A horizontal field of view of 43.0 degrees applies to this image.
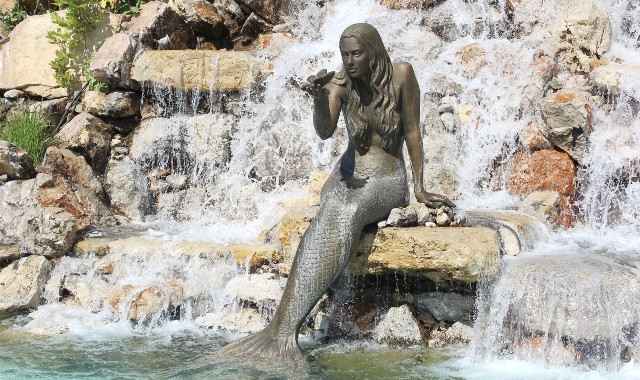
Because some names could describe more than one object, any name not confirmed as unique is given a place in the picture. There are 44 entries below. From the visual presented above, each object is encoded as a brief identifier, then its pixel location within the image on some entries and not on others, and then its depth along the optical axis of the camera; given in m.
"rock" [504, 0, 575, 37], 10.18
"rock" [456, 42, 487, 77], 9.18
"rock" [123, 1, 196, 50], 9.73
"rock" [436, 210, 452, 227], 5.45
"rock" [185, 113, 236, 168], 8.88
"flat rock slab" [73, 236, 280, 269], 6.20
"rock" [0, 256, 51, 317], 6.44
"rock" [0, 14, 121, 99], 9.93
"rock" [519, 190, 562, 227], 7.17
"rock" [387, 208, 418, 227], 5.39
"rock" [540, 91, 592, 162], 7.73
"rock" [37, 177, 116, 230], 7.52
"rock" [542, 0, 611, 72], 8.98
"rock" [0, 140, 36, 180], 7.74
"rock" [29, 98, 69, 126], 9.55
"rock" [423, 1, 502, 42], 10.53
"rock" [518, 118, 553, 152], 7.88
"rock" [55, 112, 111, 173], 8.78
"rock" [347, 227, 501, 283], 5.11
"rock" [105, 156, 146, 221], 8.66
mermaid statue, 5.00
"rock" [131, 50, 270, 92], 9.11
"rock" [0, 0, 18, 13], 11.32
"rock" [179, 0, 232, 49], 10.44
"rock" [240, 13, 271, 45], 11.16
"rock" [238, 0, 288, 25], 11.26
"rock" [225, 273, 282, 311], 5.91
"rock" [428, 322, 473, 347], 5.38
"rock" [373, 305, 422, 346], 5.38
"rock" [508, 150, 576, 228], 7.58
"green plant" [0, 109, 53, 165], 8.58
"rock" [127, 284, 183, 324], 6.01
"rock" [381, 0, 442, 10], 11.16
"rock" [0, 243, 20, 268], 6.77
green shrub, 9.76
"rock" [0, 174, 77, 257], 6.79
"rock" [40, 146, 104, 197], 8.25
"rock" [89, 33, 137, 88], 9.20
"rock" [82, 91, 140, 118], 9.12
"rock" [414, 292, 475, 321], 5.43
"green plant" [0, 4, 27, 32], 11.10
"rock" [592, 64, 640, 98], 8.23
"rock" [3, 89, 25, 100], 9.88
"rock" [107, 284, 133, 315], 6.16
